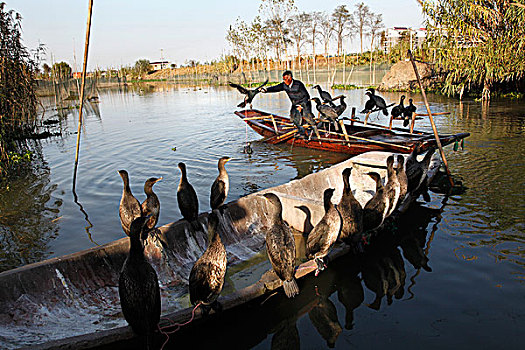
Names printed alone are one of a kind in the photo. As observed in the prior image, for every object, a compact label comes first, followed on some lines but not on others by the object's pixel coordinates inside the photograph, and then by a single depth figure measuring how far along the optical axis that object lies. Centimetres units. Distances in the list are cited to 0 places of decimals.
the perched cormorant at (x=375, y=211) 530
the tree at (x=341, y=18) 5072
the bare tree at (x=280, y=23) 4725
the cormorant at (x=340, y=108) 1085
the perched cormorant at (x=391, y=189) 555
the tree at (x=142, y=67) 7456
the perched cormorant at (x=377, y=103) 1154
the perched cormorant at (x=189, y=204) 510
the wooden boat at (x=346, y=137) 966
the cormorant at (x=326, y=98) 1113
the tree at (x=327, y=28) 4897
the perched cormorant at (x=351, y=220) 491
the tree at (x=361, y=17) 5103
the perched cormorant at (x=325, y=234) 451
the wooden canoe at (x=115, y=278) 339
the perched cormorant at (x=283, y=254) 400
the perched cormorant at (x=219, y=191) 575
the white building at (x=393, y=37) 3564
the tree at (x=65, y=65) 5085
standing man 1107
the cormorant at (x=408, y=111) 1138
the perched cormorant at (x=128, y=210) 508
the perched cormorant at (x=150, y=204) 534
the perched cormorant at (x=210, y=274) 358
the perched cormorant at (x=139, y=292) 312
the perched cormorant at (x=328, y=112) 1070
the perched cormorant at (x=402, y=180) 600
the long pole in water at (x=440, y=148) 754
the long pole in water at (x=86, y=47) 634
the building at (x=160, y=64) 9580
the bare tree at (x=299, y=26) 4966
